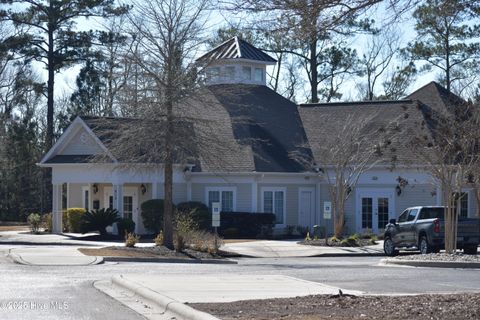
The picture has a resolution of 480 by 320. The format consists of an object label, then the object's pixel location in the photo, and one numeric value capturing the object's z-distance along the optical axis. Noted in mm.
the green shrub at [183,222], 33188
